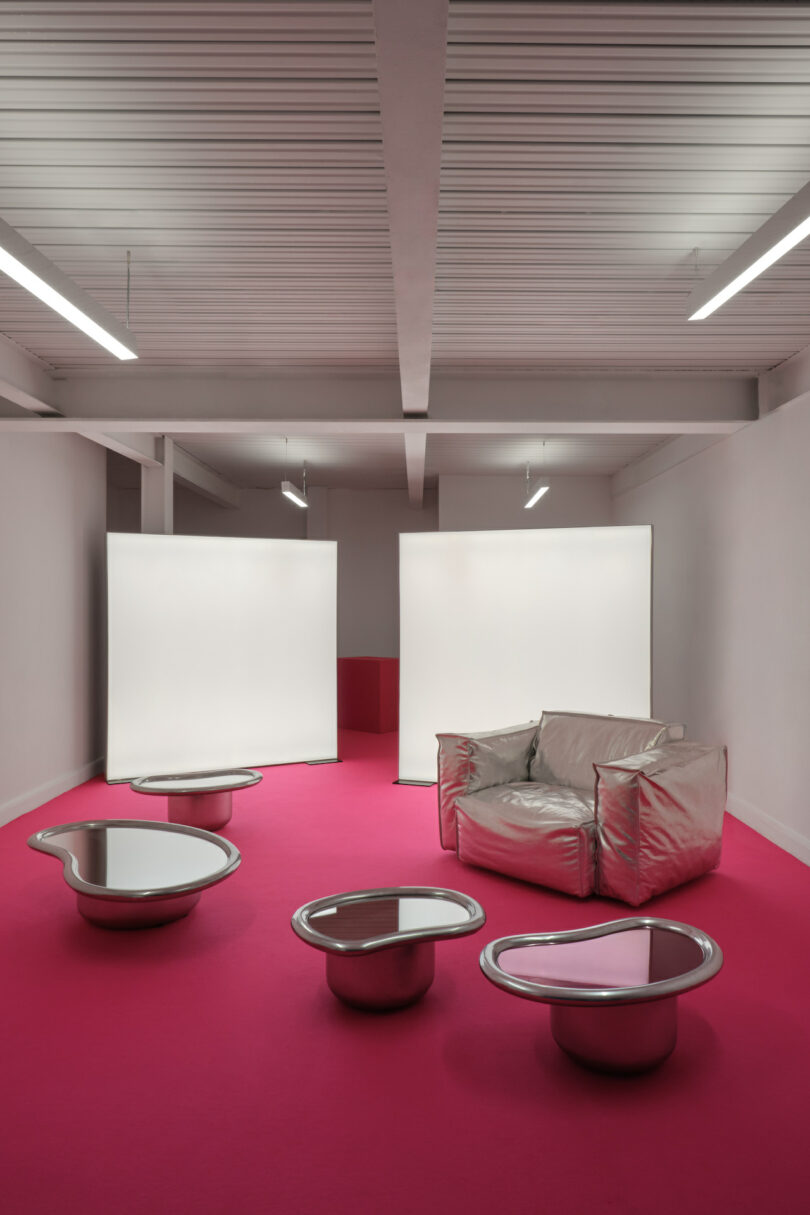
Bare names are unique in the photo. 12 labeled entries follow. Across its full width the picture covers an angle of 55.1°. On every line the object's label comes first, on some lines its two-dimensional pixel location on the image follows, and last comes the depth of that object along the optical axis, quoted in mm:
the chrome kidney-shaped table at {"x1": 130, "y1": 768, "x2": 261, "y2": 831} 5062
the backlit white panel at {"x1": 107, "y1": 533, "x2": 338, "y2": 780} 7059
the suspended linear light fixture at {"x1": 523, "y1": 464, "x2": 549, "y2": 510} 8119
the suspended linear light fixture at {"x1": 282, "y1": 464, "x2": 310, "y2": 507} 7938
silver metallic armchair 4027
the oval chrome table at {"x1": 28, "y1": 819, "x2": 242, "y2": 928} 3438
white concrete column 7441
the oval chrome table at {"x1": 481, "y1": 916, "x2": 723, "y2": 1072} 2395
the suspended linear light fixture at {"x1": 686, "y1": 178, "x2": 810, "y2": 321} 2641
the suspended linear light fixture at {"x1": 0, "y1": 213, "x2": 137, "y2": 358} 2760
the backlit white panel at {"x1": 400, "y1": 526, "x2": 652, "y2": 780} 6816
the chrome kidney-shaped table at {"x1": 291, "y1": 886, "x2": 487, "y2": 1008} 2834
